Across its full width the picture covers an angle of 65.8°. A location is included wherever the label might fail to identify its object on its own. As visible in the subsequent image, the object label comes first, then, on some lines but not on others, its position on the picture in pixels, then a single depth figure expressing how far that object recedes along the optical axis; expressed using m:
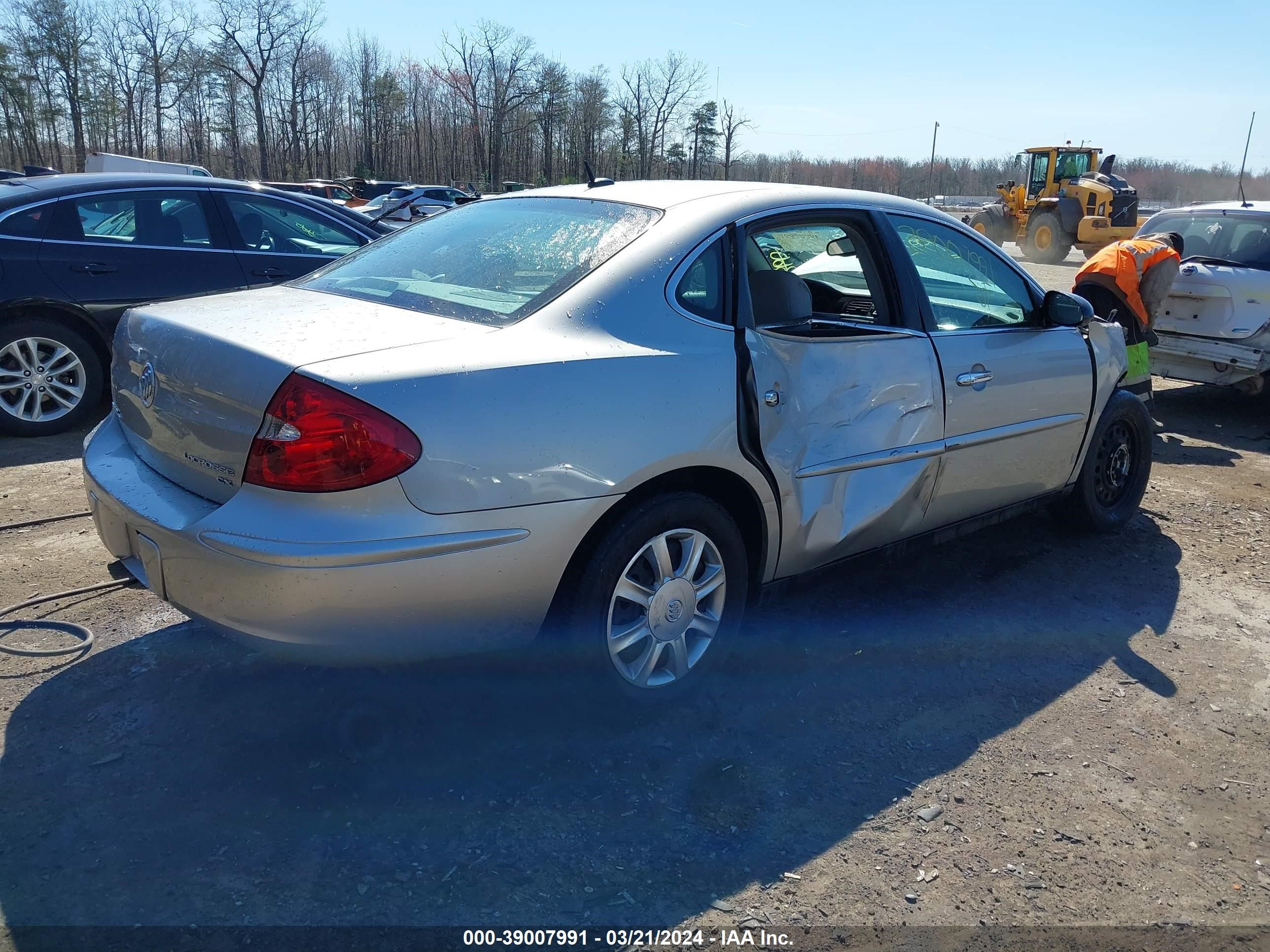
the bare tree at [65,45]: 43.72
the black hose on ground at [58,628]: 3.39
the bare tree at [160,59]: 47.34
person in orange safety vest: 7.01
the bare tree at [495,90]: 51.56
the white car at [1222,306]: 7.45
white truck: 23.55
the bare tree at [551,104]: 52.97
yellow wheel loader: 24.03
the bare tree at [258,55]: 48.62
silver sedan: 2.40
